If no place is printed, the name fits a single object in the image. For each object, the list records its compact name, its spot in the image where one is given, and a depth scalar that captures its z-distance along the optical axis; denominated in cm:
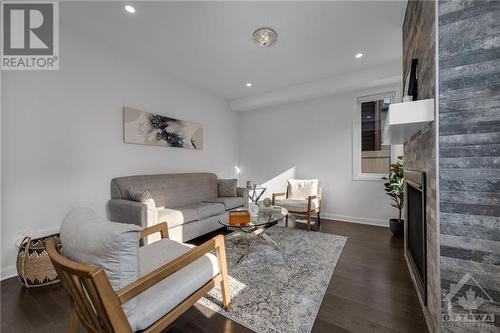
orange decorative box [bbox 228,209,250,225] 236
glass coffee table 233
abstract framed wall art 310
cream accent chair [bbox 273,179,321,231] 339
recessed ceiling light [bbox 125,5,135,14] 212
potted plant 308
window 375
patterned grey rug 147
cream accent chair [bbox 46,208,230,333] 88
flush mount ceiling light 241
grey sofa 255
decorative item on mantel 165
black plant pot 309
